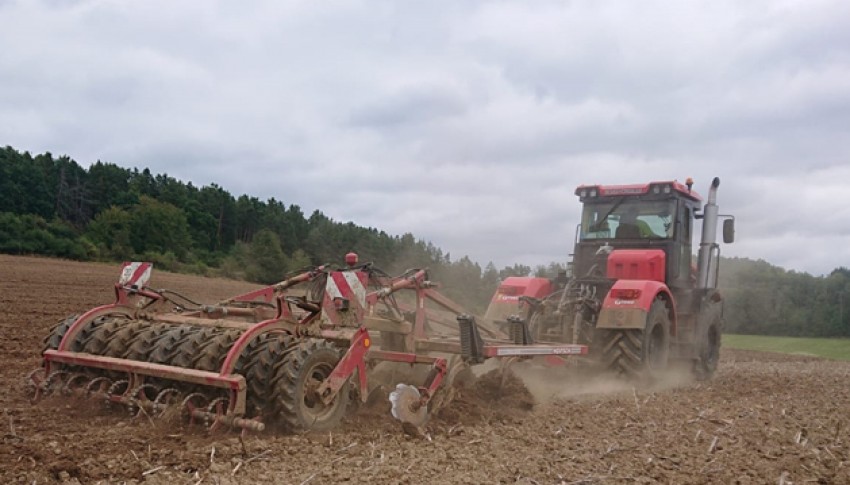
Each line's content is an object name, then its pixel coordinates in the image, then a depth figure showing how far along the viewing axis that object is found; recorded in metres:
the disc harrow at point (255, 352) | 5.63
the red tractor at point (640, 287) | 9.48
